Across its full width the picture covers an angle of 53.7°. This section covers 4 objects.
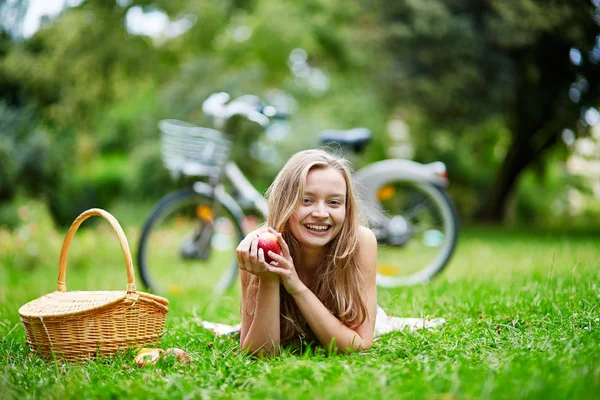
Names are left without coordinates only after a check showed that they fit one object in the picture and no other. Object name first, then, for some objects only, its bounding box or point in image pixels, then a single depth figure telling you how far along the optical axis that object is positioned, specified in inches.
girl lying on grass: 93.4
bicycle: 180.2
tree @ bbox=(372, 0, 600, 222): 313.0
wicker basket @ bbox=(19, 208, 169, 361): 95.2
